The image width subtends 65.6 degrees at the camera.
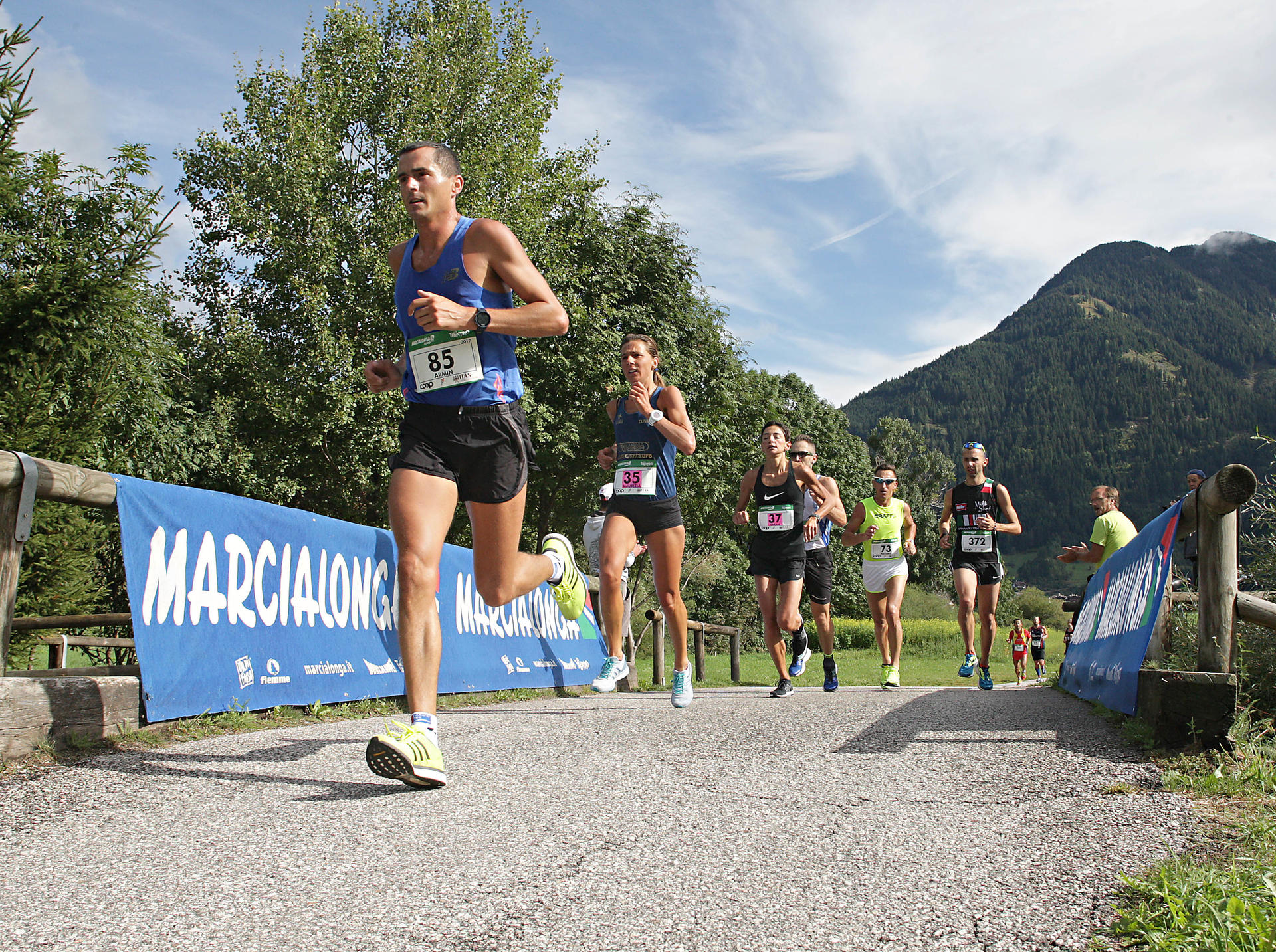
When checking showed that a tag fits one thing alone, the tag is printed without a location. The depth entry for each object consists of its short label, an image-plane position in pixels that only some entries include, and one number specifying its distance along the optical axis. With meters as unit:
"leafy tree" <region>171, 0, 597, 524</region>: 21.86
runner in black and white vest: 10.25
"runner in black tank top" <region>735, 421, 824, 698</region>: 9.00
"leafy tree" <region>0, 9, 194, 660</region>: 8.03
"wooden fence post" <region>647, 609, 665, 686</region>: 13.88
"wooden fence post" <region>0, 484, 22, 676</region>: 3.92
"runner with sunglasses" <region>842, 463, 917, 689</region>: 10.56
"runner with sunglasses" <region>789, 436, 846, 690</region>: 9.55
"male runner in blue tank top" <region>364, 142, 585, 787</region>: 3.86
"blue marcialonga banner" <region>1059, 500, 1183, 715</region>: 4.93
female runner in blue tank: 6.79
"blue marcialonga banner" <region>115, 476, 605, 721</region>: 4.52
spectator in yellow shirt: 9.66
